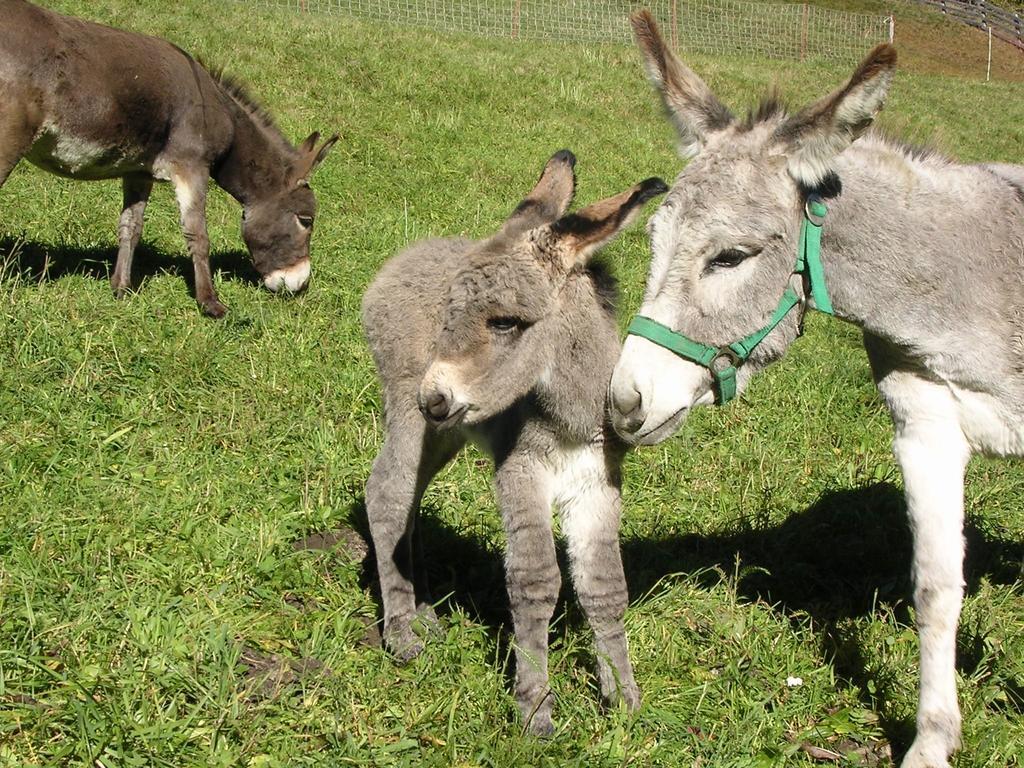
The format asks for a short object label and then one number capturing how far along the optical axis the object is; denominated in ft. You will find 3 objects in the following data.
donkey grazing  20.33
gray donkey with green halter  9.52
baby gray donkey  10.28
